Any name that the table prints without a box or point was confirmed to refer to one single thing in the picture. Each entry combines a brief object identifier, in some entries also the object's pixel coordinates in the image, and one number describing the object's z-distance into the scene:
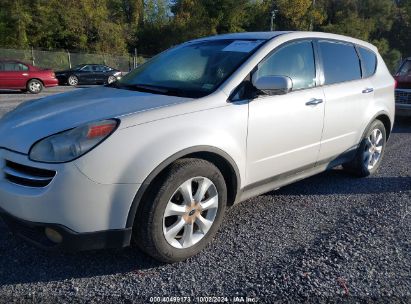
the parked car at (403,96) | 9.19
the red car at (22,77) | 15.91
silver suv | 2.50
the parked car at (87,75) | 23.11
